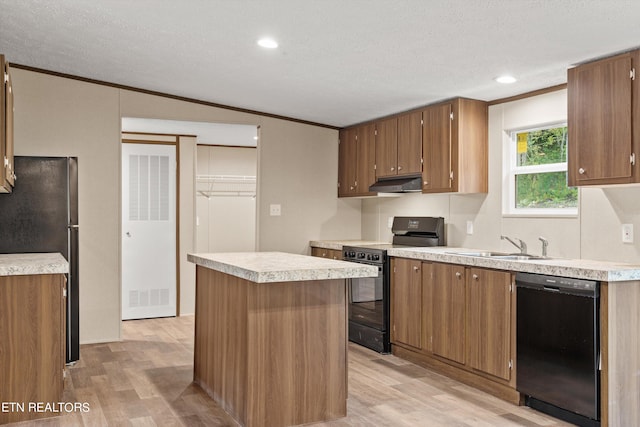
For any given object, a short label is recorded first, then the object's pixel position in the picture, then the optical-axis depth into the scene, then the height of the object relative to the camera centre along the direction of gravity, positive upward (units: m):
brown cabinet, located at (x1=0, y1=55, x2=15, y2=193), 3.25 +0.54
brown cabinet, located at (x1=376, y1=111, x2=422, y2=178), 4.89 +0.67
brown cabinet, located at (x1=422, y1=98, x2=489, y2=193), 4.44 +0.58
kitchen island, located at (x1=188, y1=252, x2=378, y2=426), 2.87 -0.67
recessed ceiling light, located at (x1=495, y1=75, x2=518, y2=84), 3.81 +0.97
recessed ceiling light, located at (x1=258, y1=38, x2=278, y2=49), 3.44 +1.11
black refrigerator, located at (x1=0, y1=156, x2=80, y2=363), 4.07 +0.04
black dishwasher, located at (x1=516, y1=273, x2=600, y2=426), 2.92 -0.73
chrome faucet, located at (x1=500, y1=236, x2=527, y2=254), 4.03 -0.21
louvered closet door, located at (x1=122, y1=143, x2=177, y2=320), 6.21 -0.14
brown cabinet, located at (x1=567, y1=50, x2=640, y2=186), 3.11 +0.57
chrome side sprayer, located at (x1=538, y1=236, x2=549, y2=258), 3.87 -0.20
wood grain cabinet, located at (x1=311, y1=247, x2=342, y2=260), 5.43 -0.36
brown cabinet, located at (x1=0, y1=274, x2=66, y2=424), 3.10 -0.74
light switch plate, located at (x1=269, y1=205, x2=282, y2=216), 5.75 +0.08
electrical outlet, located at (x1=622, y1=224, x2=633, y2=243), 3.45 -0.10
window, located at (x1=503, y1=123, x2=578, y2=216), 4.00 +0.34
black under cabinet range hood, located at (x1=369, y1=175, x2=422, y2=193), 4.84 +0.30
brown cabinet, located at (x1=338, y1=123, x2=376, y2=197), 5.61 +0.60
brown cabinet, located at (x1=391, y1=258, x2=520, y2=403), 3.52 -0.75
